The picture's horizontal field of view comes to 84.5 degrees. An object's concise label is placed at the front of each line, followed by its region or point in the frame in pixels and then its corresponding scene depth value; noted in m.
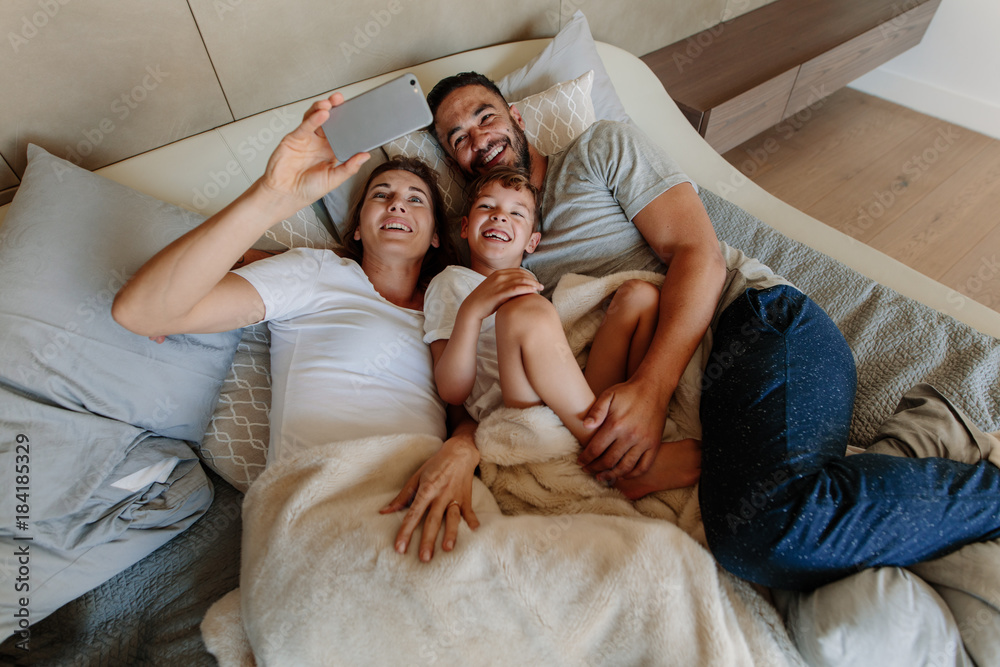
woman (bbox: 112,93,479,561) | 0.86
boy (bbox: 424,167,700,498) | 0.97
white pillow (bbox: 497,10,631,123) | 1.77
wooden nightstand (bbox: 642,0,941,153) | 2.07
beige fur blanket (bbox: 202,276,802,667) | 0.75
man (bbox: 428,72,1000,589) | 0.77
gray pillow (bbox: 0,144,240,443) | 0.94
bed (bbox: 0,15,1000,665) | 0.74
